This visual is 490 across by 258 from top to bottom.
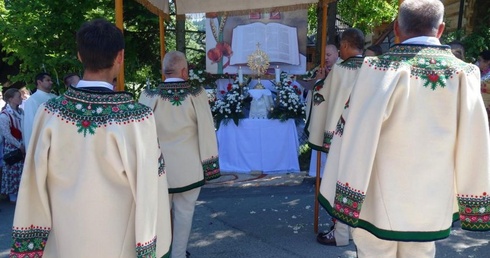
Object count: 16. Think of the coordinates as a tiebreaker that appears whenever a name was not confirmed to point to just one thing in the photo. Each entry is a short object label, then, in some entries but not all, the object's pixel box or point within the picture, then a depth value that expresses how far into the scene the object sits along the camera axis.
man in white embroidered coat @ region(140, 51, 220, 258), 4.05
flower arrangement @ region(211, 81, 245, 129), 8.16
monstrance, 9.62
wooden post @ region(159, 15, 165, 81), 5.46
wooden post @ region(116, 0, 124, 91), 3.95
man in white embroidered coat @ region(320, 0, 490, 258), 2.63
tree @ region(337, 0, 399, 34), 15.64
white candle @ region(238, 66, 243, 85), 8.84
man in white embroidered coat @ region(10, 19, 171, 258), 2.39
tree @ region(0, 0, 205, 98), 9.62
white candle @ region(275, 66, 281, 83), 9.04
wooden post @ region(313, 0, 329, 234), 4.77
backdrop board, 9.99
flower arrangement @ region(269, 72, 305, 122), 8.22
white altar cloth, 8.15
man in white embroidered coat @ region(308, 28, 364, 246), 4.34
